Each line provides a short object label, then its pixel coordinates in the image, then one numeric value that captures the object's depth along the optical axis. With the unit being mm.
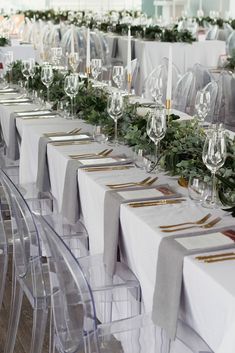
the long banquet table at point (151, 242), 2072
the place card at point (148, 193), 2855
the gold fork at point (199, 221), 2525
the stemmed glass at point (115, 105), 3588
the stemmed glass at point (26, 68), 5315
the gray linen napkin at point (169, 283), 2248
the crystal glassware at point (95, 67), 5660
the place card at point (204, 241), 2311
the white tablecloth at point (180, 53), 9297
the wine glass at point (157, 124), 3079
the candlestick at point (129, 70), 4430
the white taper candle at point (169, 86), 3465
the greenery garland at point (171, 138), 2674
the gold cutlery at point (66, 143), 3785
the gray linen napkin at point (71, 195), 3283
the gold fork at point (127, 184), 3000
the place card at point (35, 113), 4645
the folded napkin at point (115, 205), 2758
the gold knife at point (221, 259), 2205
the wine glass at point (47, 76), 4801
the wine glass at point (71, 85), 4355
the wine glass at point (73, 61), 5754
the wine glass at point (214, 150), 2586
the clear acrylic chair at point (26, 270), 2814
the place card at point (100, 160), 3381
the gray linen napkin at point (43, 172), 3789
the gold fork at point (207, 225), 2480
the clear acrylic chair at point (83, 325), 2186
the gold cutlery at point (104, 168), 3264
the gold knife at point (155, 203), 2760
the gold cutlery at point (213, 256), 2229
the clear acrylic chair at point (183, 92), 6113
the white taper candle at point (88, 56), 4895
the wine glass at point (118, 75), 5289
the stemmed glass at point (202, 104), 3953
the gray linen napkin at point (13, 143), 4578
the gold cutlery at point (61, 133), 4008
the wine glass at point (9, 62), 6028
